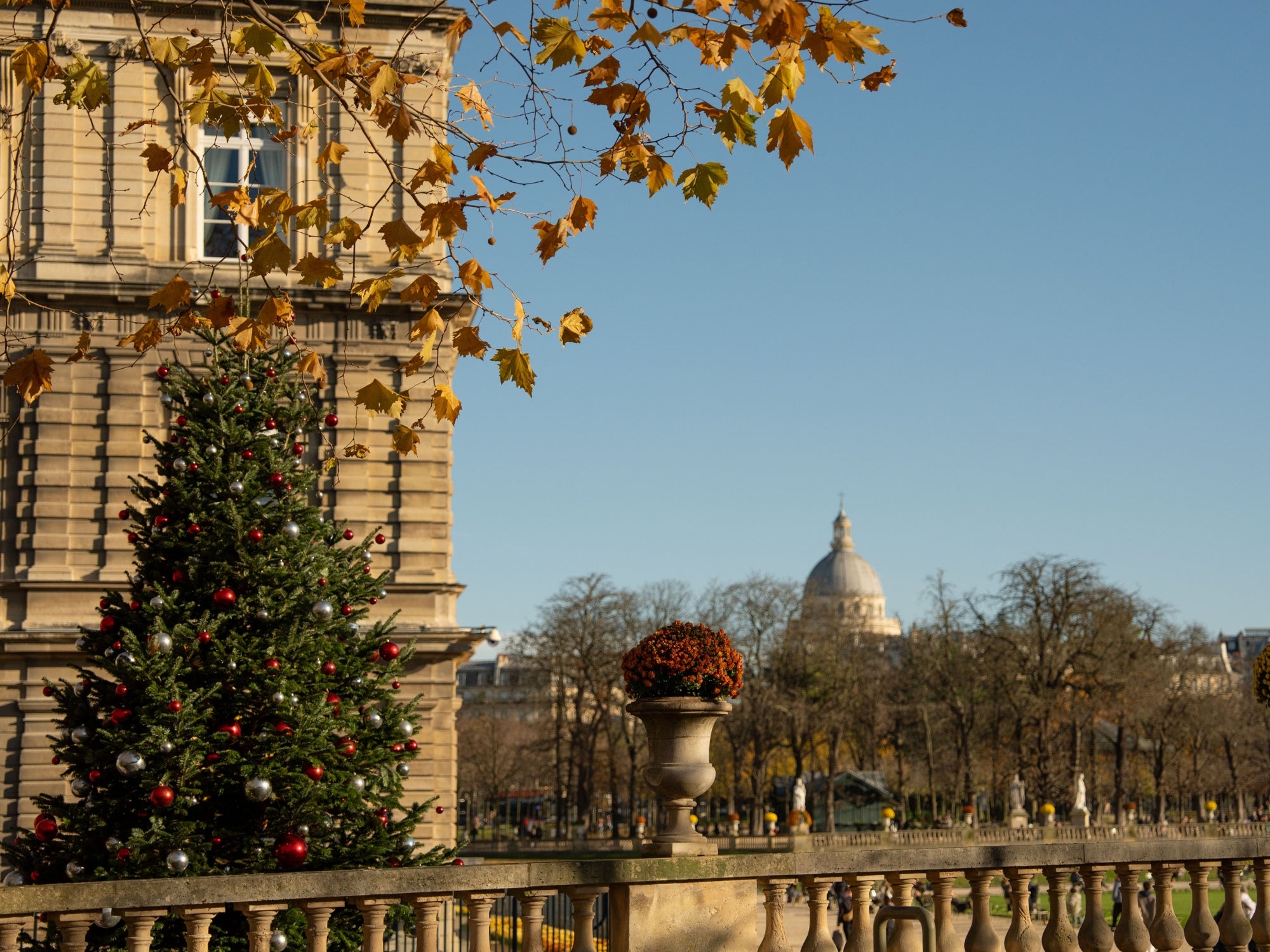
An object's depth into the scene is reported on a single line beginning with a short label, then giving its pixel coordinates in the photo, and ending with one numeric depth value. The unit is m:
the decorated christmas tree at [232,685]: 13.03
